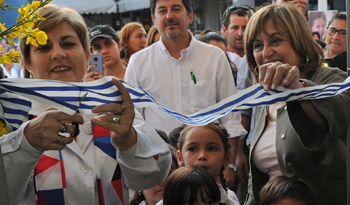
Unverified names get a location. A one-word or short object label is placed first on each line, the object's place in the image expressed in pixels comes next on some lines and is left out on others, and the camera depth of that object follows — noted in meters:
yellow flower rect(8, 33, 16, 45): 1.44
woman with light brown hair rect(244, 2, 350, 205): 1.81
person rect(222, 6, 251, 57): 5.29
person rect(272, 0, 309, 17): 4.43
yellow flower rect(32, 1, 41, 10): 1.41
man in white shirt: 3.75
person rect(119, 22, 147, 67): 6.02
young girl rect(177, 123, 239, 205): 2.86
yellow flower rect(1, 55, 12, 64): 1.40
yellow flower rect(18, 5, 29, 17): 1.43
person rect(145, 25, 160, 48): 5.17
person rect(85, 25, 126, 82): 4.73
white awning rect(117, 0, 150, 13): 15.92
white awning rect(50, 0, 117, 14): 14.65
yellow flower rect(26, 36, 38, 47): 1.47
